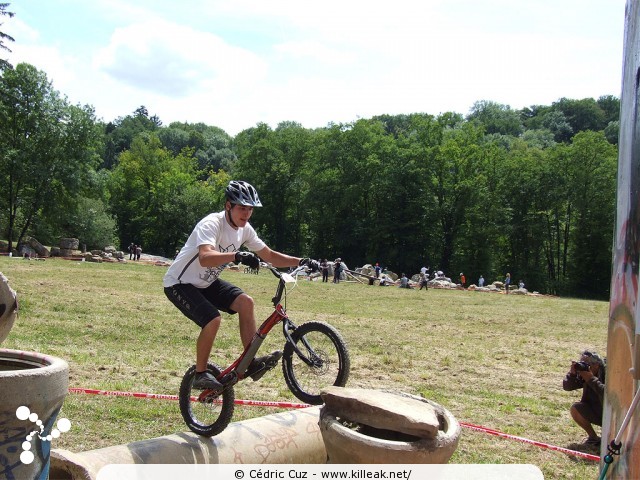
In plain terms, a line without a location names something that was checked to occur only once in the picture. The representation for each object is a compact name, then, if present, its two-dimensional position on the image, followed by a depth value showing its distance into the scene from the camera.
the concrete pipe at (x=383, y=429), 4.82
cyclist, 6.21
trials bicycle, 6.14
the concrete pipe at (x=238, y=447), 5.14
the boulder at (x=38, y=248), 49.00
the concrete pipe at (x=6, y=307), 4.49
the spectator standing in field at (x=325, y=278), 41.20
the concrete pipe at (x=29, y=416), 3.57
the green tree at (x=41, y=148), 56.22
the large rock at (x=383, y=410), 4.93
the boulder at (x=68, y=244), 52.11
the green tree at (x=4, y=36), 37.36
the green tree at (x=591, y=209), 65.31
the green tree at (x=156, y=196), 77.50
